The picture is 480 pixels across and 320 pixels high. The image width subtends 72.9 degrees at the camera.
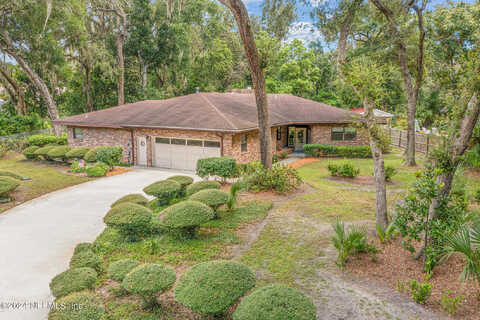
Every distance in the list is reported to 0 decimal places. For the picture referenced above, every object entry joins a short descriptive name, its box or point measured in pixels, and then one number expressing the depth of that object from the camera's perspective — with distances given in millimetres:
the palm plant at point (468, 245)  4941
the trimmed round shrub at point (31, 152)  20984
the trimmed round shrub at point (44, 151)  20364
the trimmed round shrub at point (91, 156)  18031
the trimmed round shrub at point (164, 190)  10727
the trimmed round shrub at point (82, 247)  7297
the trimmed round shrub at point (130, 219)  7898
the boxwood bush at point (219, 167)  13961
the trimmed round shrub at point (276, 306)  4085
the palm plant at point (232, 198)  10315
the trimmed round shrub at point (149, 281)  5098
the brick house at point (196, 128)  17562
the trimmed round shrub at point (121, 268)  5758
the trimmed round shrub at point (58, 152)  19375
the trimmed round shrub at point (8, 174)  13688
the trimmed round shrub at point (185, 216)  7750
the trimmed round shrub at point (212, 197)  9172
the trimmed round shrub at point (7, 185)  11863
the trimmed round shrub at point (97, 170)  16703
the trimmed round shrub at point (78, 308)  4551
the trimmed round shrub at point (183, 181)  12062
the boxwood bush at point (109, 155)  17844
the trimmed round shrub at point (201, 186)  10906
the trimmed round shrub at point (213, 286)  4592
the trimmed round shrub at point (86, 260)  6426
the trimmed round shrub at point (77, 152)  18766
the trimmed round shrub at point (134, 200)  9804
